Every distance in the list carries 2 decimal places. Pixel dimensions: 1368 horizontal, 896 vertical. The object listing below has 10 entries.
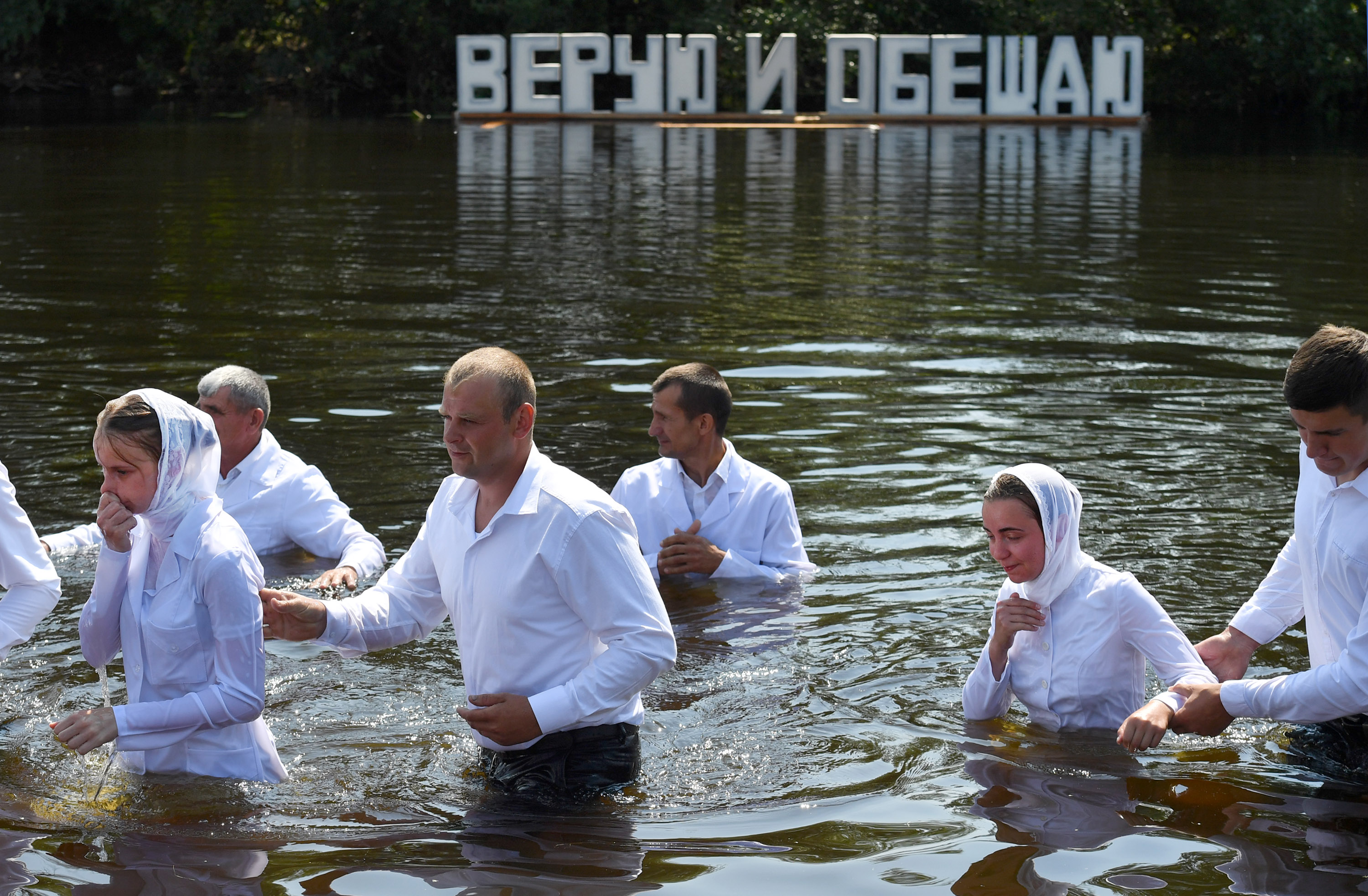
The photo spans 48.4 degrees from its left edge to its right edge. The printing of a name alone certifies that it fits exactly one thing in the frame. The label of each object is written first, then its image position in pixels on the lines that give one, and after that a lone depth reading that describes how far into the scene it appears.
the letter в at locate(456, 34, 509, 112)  40.75
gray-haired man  8.06
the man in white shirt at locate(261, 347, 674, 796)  4.96
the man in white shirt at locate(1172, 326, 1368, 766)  5.02
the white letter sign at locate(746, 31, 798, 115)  41.41
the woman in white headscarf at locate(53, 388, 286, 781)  4.78
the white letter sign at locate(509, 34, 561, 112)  40.88
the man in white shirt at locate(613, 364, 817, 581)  8.24
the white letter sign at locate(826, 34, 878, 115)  39.72
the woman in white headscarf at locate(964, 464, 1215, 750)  5.54
